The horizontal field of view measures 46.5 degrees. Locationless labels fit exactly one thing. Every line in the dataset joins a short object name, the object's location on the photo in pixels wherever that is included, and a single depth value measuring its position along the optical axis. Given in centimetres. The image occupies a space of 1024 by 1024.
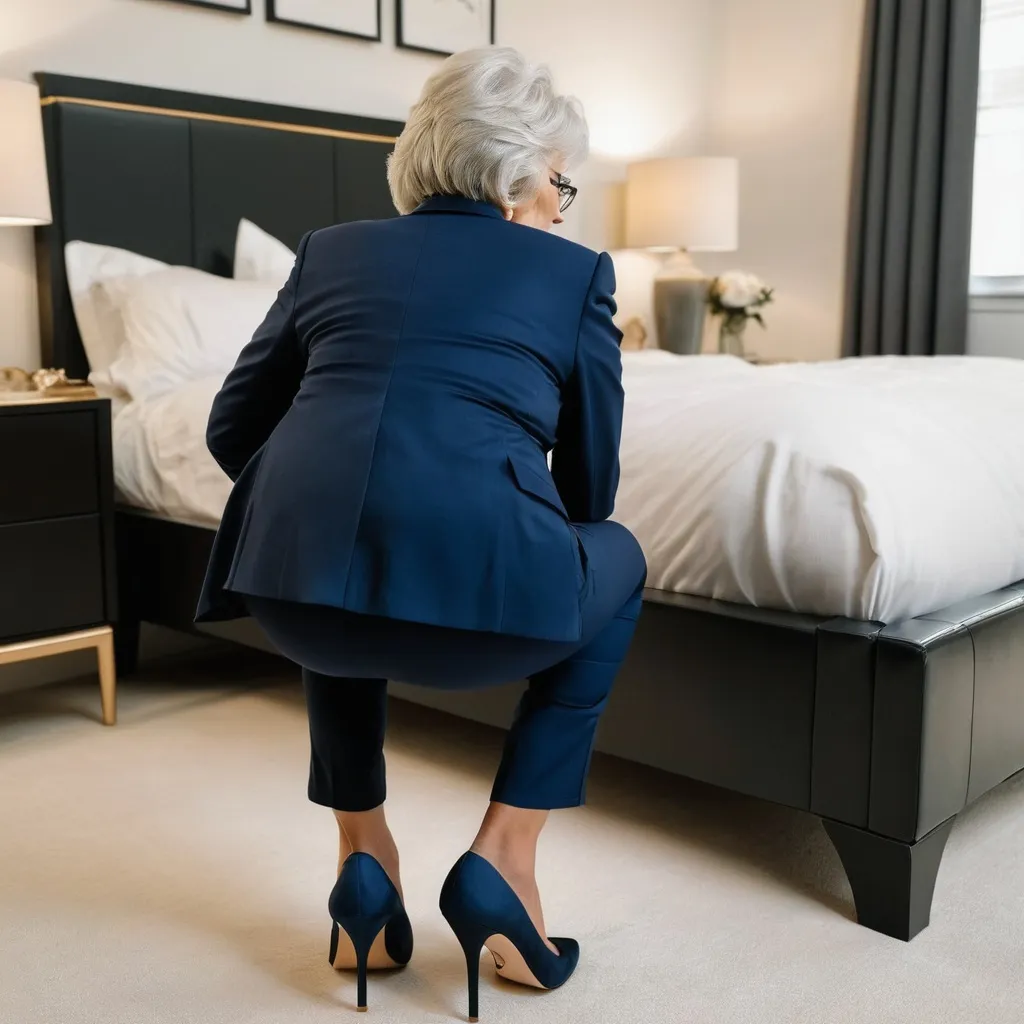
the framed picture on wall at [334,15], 369
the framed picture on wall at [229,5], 349
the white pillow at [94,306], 312
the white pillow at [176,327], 304
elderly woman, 133
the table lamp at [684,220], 465
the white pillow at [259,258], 344
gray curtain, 451
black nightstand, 264
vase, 481
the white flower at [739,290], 467
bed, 178
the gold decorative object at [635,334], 468
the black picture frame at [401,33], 403
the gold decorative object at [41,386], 275
